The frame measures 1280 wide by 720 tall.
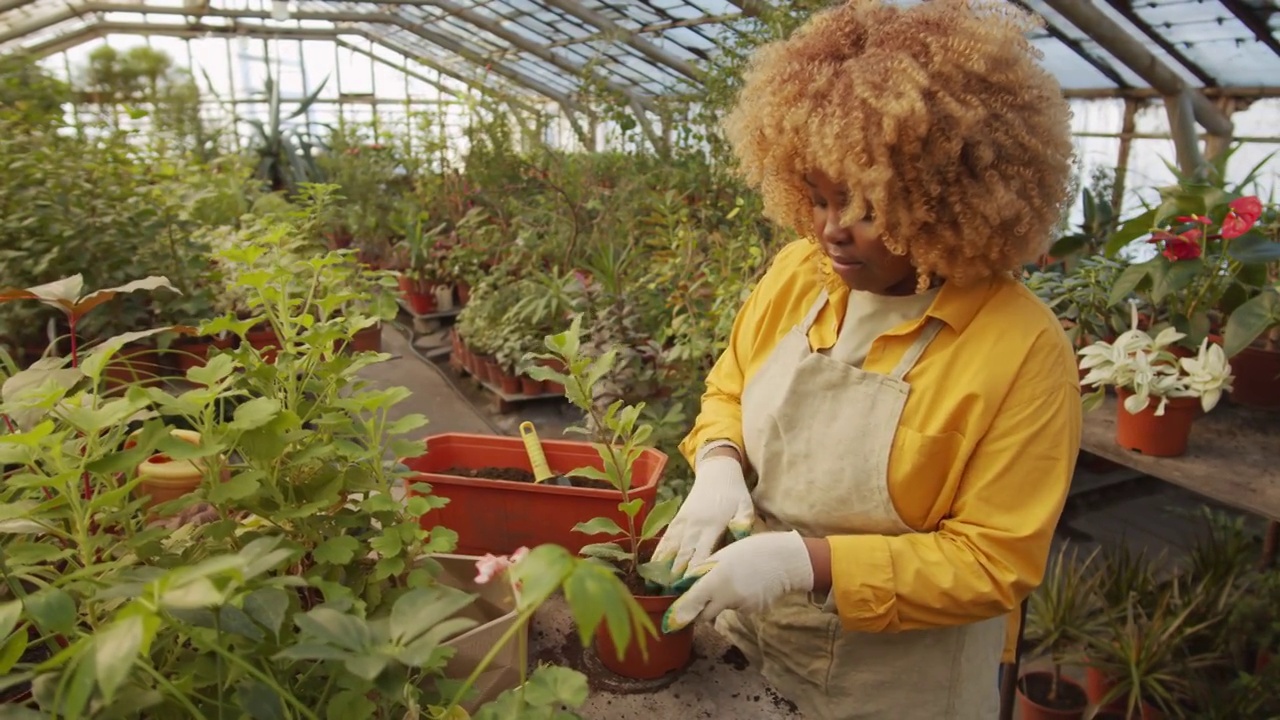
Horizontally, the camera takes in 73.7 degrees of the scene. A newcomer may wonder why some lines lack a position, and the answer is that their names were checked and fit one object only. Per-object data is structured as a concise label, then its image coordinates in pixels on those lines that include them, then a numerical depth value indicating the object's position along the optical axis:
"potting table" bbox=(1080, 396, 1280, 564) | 1.87
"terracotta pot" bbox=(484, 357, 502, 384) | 3.77
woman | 1.04
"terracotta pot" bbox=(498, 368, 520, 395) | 3.68
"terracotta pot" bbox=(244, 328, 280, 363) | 2.83
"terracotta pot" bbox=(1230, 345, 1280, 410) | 2.26
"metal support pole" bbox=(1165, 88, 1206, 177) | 5.31
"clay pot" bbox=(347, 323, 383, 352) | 2.94
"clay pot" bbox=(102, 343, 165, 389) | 2.41
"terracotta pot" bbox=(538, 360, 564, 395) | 3.60
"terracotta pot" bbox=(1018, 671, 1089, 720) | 2.45
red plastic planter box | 1.47
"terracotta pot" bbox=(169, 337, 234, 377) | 2.66
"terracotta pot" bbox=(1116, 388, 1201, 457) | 2.05
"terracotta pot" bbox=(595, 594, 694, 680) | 1.14
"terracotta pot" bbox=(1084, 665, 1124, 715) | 2.46
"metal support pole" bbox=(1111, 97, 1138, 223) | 5.88
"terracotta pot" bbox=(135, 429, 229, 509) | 1.26
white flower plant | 2.03
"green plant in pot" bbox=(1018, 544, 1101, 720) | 2.51
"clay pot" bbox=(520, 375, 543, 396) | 3.66
